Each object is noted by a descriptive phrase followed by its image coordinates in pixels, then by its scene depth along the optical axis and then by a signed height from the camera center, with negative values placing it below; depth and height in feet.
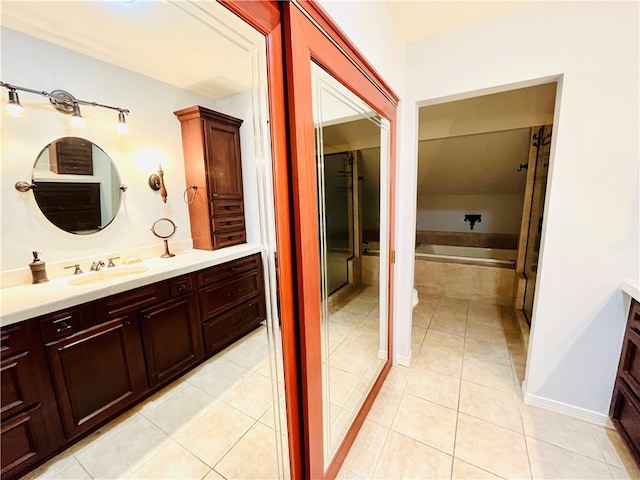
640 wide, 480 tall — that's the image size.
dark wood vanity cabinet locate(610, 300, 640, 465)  4.22 -3.48
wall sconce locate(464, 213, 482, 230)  13.61 -1.22
